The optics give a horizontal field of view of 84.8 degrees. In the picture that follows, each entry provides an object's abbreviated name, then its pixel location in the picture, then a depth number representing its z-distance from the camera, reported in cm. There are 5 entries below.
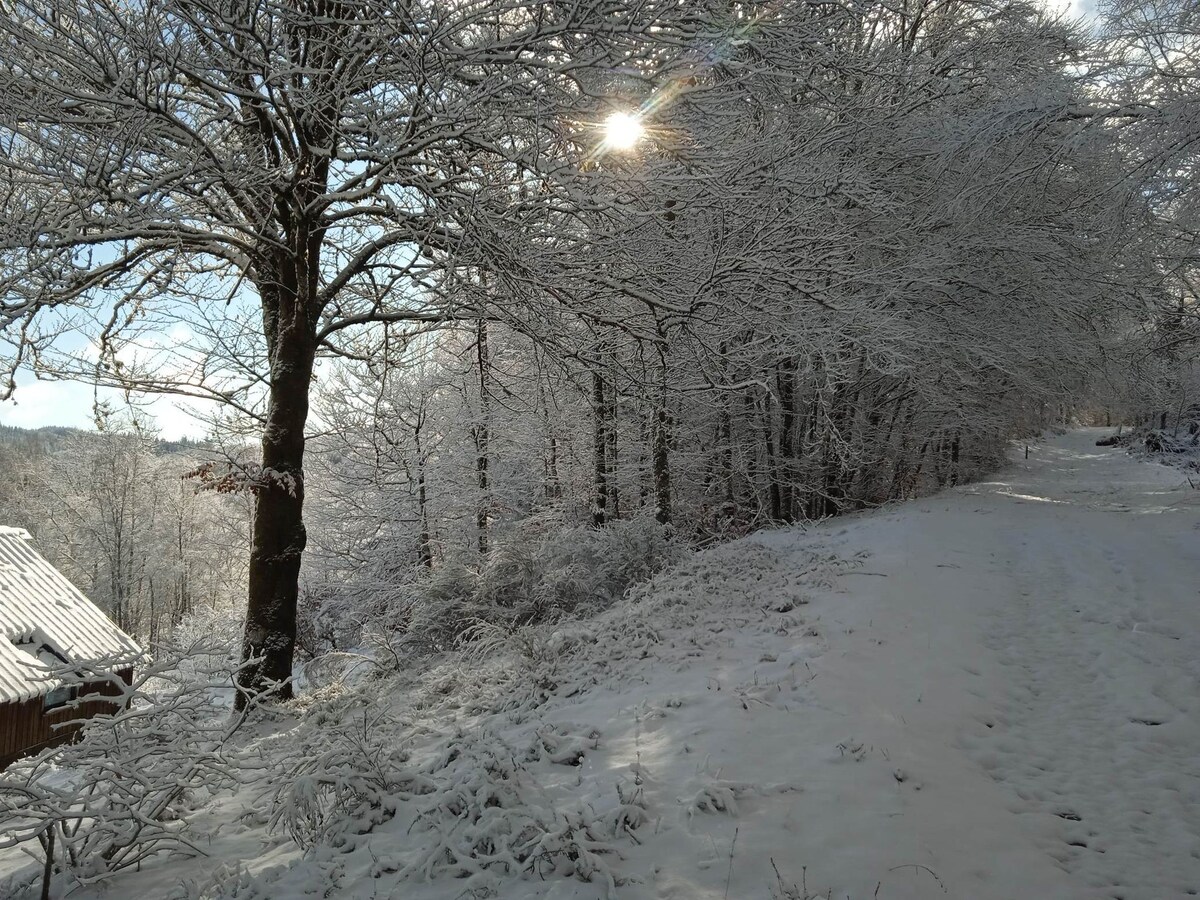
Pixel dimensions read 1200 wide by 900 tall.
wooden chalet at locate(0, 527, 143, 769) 1423
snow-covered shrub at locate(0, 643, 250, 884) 324
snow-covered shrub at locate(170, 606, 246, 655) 1972
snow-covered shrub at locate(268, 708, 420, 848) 365
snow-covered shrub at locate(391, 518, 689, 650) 981
